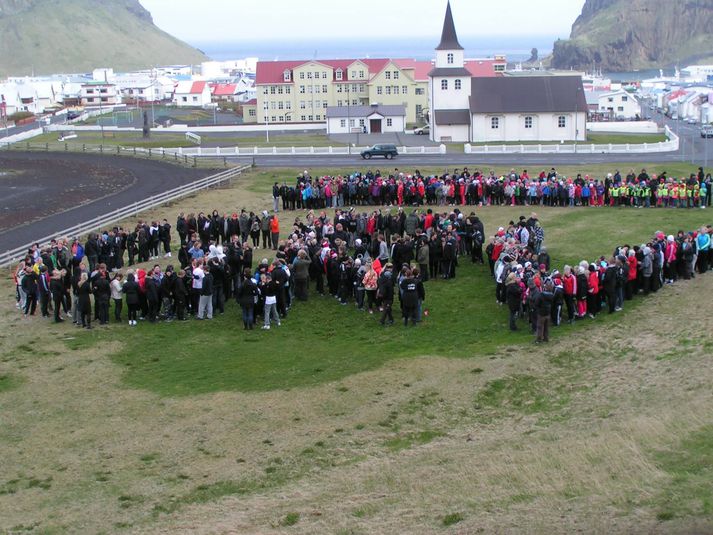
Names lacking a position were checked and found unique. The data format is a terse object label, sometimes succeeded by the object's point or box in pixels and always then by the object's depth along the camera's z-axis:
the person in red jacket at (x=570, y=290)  23.19
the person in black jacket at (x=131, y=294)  24.41
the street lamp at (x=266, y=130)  82.58
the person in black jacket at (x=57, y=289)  24.89
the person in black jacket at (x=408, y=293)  23.84
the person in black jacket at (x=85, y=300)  24.30
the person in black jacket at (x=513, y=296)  23.03
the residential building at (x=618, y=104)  132.50
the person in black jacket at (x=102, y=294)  24.39
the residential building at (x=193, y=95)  160.00
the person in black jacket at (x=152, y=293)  24.50
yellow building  103.50
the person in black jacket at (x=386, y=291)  24.06
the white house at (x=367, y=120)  88.31
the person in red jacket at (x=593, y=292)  23.55
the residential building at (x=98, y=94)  169.88
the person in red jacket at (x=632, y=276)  24.88
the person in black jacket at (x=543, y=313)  22.02
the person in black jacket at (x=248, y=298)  24.00
